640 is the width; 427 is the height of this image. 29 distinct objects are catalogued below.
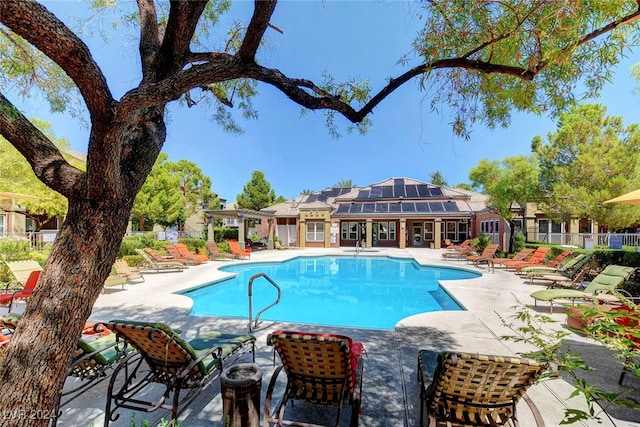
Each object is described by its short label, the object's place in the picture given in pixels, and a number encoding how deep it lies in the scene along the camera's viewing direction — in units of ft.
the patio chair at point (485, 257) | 49.52
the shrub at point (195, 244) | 62.75
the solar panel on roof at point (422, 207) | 89.65
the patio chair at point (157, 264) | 43.48
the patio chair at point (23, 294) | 21.56
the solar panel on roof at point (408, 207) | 90.89
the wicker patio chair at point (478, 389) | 7.50
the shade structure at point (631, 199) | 21.28
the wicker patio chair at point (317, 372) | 8.86
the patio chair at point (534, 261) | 41.47
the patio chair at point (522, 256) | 46.19
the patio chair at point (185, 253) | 52.09
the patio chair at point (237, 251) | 63.10
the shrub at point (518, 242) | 57.41
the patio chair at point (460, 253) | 62.15
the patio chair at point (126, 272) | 32.27
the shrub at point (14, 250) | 33.24
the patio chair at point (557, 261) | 38.34
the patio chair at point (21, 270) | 26.12
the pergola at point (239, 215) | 71.50
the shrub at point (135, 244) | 47.73
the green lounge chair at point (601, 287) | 21.43
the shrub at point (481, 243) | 67.05
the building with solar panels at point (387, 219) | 88.99
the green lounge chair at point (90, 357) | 10.31
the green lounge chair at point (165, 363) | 9.59
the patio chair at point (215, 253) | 61.57
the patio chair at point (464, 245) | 68.54
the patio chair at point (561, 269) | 33.32
